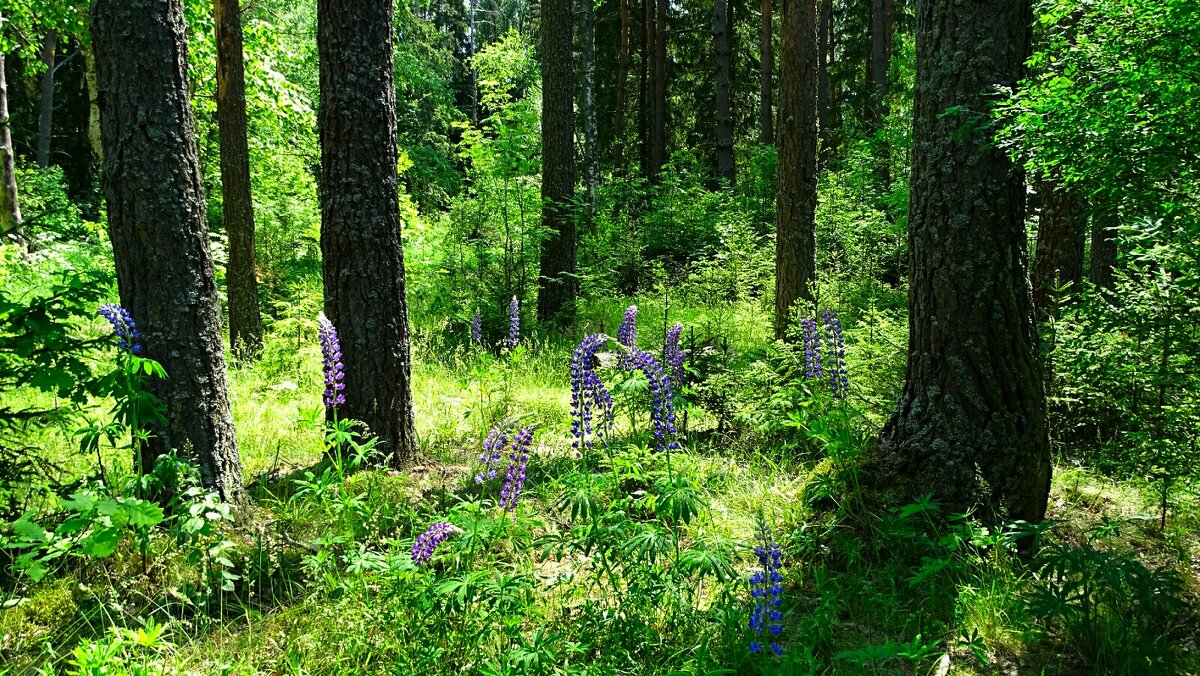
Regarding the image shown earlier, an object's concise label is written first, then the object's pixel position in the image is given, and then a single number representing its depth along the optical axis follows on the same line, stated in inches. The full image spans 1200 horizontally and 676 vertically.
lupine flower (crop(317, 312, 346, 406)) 143.9
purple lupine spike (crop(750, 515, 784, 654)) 98.7
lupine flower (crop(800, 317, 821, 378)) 193.0
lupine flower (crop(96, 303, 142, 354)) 126.2
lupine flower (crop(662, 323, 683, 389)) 189.8
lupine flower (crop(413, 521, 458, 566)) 113.0
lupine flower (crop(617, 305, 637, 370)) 197.9
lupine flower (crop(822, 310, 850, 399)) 191.6
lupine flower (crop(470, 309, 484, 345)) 271.7
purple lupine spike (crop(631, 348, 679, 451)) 146.4
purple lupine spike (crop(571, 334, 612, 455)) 142.9
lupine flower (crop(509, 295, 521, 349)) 228.4
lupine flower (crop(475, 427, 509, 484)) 127.3
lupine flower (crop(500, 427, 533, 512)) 118.1
